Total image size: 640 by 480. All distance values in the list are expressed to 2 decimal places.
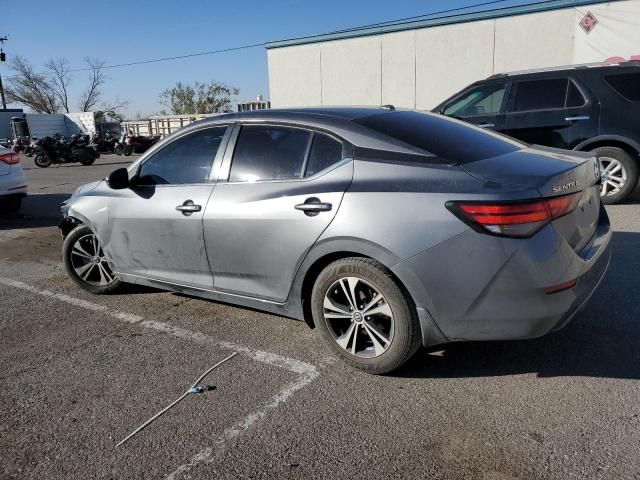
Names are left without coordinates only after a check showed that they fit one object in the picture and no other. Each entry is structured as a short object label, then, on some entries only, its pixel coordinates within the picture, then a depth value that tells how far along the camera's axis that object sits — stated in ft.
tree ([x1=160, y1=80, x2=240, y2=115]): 213.87
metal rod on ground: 8.74
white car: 28.86
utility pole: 146.44
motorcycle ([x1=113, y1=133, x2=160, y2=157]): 87.15
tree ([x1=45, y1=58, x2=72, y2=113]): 239.50
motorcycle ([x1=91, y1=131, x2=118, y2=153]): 91.09
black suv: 22.80
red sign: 44.21
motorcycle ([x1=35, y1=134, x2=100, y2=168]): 70.90
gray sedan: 8.65
